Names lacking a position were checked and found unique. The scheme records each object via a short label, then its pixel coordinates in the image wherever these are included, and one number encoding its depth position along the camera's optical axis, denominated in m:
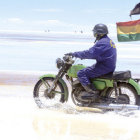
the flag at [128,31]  20.86
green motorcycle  12.73
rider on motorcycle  12.58
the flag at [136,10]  19.10
